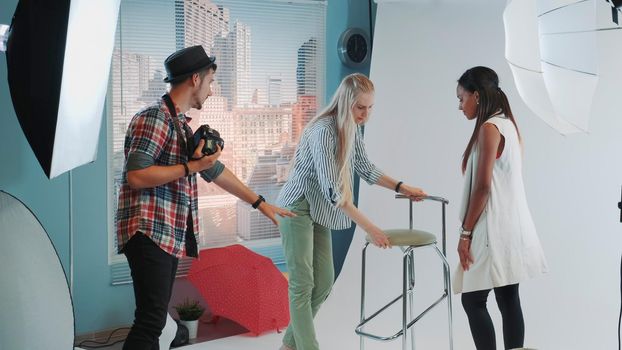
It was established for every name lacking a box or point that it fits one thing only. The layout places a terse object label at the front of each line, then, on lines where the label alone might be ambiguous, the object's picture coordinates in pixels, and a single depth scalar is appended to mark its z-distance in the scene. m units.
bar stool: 2.85
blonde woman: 2.98
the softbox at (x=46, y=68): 1.76
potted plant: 3.93
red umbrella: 3.85
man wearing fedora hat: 2.46
